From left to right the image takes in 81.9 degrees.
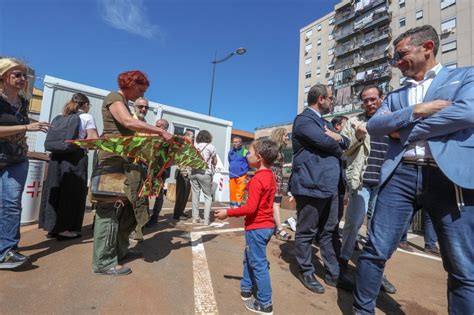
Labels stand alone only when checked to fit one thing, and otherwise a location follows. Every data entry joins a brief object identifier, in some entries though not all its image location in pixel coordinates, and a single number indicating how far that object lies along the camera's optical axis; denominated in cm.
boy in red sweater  205
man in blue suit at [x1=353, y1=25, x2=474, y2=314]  158
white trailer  786
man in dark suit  259
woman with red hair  242
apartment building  3238
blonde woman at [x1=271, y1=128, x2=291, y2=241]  350
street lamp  1457
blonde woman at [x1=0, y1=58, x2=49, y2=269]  238
